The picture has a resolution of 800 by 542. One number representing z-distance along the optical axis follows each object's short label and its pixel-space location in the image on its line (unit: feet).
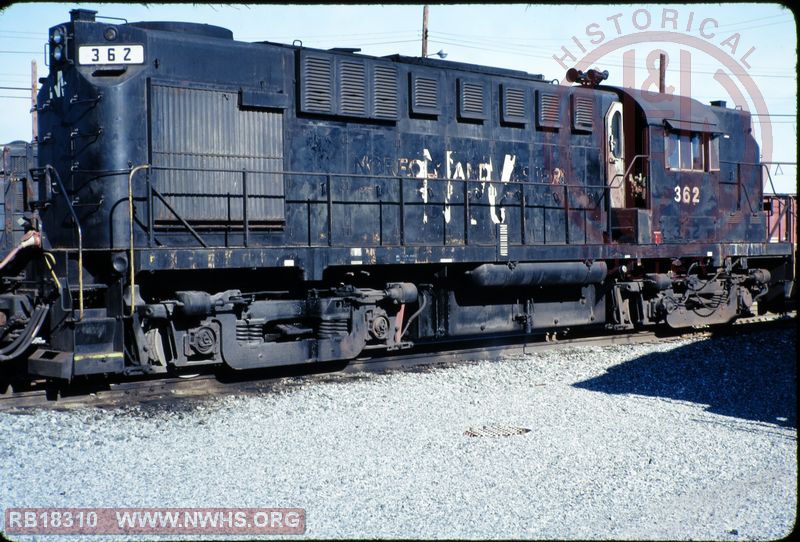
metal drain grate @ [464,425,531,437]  25.05
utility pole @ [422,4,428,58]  95.25
